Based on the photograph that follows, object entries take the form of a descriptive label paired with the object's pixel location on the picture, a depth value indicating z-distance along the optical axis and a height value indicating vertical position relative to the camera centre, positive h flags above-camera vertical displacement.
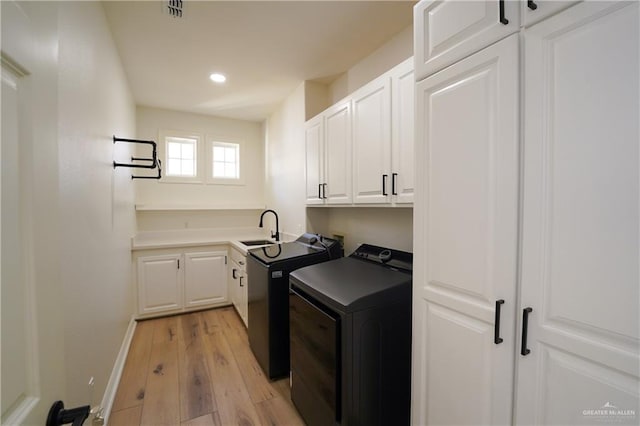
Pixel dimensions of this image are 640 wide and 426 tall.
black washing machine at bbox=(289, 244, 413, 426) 1.29 -0.70
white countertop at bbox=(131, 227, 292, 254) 3.20 -0.39
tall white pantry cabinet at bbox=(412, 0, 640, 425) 0.66 -0.01
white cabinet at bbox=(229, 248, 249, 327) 2.85 -0.85
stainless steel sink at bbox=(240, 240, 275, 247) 3.37 -0.42
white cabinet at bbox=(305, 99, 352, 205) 2.09 +0.46
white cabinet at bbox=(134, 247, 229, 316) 3.15 -0.86
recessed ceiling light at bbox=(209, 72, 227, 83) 2.76 +1.39
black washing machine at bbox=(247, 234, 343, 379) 2.04 -0.68
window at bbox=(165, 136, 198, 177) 3.86 +0.78
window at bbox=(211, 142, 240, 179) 4.15 +0.78
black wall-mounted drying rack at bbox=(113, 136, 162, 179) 2.17 +0.49
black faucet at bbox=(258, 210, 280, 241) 3.44 -0.34
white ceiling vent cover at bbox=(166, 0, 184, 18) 1.76 +1.37
